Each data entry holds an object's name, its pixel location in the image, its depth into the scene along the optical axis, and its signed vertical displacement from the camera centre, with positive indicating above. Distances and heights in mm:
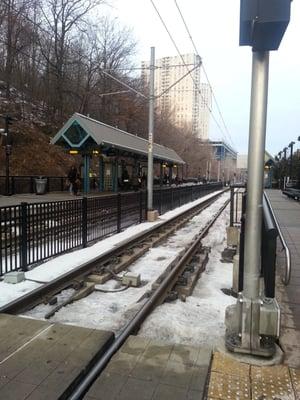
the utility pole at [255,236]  3924 -640
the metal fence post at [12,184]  24953 -955
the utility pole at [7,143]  21909 +1374
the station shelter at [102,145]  22625 +1482
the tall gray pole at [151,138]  16922 +1403
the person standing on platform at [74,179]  24333 -570
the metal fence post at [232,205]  10617 -904
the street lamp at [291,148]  41753 +1923
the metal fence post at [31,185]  26650 -1067
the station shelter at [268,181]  56281 -1117
